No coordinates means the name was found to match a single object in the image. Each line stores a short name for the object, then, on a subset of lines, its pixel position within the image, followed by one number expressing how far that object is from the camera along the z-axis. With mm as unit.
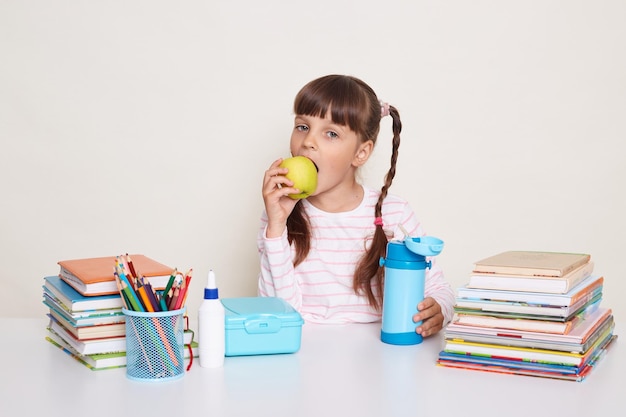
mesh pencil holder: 1193
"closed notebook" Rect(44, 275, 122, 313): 1273
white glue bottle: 1270
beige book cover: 1291
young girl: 1793
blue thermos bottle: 1459
